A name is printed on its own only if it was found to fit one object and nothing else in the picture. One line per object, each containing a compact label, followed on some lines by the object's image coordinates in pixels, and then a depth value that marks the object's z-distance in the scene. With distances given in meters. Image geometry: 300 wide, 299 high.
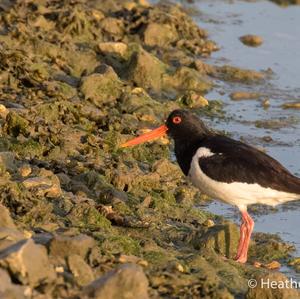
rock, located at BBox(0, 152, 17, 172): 15.60
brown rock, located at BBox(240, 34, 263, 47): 28.95
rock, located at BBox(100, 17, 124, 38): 26.33
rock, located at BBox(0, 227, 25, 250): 11.10
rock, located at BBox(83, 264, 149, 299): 10.40
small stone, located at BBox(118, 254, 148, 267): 12.15
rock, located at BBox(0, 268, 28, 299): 9.89
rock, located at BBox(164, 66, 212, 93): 24.41
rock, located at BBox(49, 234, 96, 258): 11.37
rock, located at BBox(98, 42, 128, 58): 24.59
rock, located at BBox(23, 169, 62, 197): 14.86
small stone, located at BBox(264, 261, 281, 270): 15.21
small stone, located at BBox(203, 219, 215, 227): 16.53
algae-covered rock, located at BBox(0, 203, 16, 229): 12.16
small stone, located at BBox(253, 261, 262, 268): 15.18
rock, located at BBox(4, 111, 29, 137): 18.06
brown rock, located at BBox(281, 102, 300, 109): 23.98
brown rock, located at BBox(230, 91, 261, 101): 24.55
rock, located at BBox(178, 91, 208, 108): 23.25
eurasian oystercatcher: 15.62
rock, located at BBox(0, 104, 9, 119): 18.25
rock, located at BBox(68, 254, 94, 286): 11.08
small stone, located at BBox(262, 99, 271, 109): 24.09
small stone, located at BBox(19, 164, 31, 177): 15.57
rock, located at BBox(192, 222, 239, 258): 15.25
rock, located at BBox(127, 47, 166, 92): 23.48
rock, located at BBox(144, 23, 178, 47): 27.03
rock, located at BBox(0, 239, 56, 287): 10.30
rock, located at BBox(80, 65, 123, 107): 21.19
